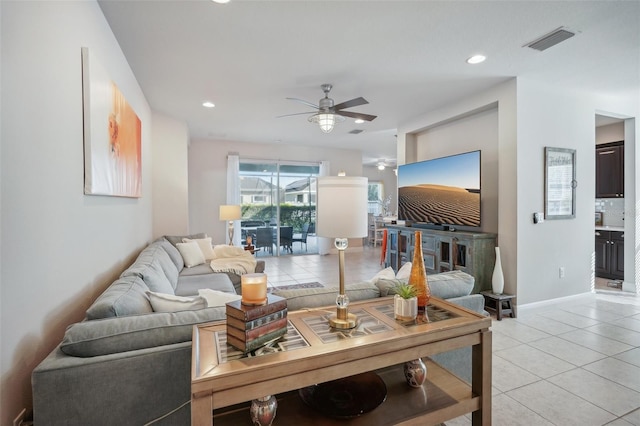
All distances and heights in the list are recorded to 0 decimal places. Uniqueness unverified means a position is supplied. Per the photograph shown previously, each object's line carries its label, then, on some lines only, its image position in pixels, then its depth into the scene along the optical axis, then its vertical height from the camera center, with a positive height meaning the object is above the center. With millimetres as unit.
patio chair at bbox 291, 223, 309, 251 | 7965 -657
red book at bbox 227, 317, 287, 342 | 1091 -457
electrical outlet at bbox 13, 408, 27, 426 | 1176 -832
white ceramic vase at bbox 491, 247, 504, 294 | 3490 -804
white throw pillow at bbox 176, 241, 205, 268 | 3959 -567
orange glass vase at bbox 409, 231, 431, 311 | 1521 -353
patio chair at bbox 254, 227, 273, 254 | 7254 -641
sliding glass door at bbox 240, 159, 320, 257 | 7320 +199
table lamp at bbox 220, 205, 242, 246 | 5246 -17
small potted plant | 1404 -448
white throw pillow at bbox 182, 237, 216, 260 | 4289 -512
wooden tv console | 3684 -555
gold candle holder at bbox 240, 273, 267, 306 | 1147 -309
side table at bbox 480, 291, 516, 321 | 3424 -1113
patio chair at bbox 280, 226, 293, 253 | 7556 -621
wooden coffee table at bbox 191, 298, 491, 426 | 990 -569
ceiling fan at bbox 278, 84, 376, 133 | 3547 +1174
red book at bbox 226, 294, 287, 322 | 1102 -377
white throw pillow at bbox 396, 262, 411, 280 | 2081 -451
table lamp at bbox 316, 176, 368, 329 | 1343 +6
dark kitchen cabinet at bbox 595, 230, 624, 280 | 4738 -732
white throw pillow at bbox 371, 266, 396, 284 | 1987 -447
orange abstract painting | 1851 +588
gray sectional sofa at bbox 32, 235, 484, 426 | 1074 -599
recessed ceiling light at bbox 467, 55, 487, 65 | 2958 +1548
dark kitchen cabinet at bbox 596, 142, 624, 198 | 4895 +682
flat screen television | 3912 +300
